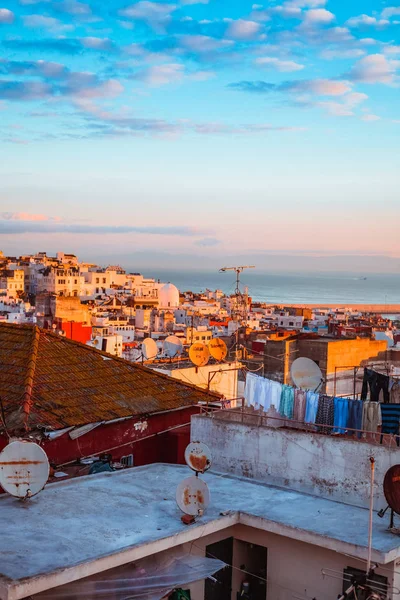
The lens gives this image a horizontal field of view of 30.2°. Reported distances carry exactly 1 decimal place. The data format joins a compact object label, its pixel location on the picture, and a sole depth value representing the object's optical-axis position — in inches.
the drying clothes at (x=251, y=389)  510.3
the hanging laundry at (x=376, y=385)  511.5
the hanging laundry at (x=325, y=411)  462.3
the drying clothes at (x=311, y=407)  470.0
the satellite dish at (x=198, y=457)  402.3
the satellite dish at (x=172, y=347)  992.2
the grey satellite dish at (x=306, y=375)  547.5
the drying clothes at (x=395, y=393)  530.3
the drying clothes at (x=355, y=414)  453.7
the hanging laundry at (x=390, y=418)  445.4
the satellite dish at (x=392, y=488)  351.6
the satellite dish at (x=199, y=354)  798.5
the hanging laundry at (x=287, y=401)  486.9
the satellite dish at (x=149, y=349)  849.5
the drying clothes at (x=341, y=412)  456.8
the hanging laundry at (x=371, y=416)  446.3
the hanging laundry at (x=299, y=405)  478.0
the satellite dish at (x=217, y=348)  823.3
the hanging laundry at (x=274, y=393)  493.4
